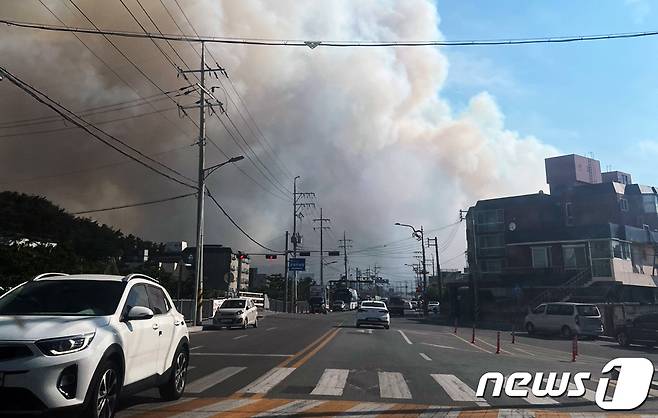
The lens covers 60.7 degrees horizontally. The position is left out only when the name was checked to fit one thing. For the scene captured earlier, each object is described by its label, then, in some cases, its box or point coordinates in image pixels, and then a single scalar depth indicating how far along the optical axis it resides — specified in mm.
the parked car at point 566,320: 29703
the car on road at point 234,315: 30766
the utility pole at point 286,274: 62138
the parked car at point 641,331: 23266
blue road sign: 65625
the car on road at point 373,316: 32062
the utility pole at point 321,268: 86362
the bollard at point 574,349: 15430
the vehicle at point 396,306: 68188
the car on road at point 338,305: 81875
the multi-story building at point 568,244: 48750
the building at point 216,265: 91188
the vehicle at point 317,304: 72062
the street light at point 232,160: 33094
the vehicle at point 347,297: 82625
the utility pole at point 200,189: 31719
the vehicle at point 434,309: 71600
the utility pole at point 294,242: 68188
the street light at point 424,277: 69250
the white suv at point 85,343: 5152
